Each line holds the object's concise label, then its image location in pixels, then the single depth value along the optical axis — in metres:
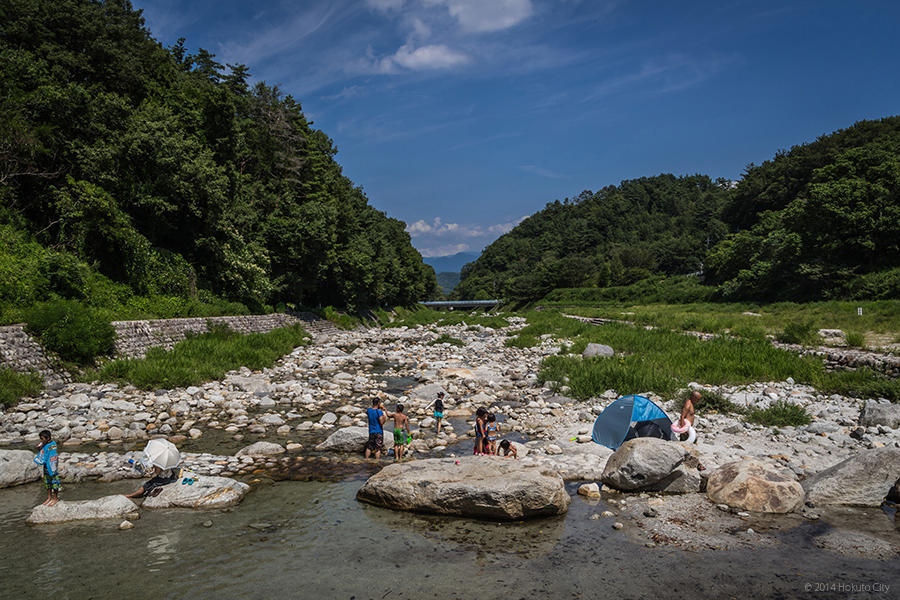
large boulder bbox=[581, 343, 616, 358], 22.85
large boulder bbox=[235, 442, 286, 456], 10.58
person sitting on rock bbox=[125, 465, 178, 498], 8.19
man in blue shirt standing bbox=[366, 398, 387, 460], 10.57
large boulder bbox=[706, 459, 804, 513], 7.59
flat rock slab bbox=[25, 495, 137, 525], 7.24
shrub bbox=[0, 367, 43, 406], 13.12
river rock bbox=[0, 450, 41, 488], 8.58
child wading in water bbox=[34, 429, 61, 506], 7.79
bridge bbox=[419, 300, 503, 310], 127.25
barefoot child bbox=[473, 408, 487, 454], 10.14
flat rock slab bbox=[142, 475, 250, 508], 7.93
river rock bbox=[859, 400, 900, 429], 10.96
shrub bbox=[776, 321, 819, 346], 24.33
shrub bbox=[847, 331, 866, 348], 22.80
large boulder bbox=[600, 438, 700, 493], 8.32
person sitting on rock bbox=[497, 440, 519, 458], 10.12
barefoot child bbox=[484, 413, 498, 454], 10.31
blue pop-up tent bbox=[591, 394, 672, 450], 10.42
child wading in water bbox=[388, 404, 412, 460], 10.55
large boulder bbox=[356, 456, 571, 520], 7.47
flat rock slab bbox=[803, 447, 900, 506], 7.64
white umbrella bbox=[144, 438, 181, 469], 8.10
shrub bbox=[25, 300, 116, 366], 15.84
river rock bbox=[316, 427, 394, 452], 10.99
